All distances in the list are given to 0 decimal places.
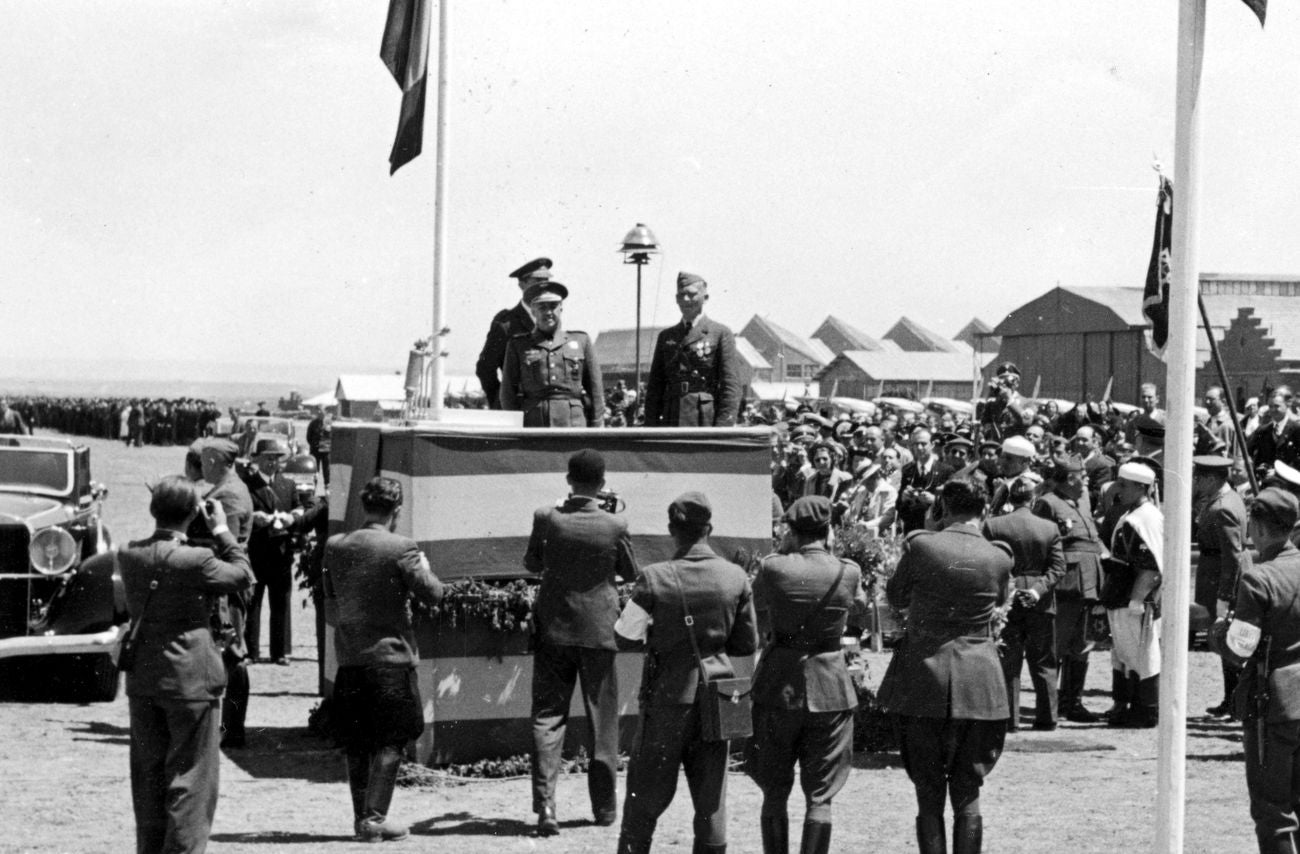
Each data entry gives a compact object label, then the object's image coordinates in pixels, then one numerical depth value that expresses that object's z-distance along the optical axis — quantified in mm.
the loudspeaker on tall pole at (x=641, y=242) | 16594
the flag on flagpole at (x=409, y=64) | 13422
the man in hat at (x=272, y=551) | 14211
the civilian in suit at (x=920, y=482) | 14554
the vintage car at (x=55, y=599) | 12328
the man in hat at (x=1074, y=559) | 11812
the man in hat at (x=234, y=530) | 9852
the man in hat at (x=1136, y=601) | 11672
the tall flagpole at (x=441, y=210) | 12797
